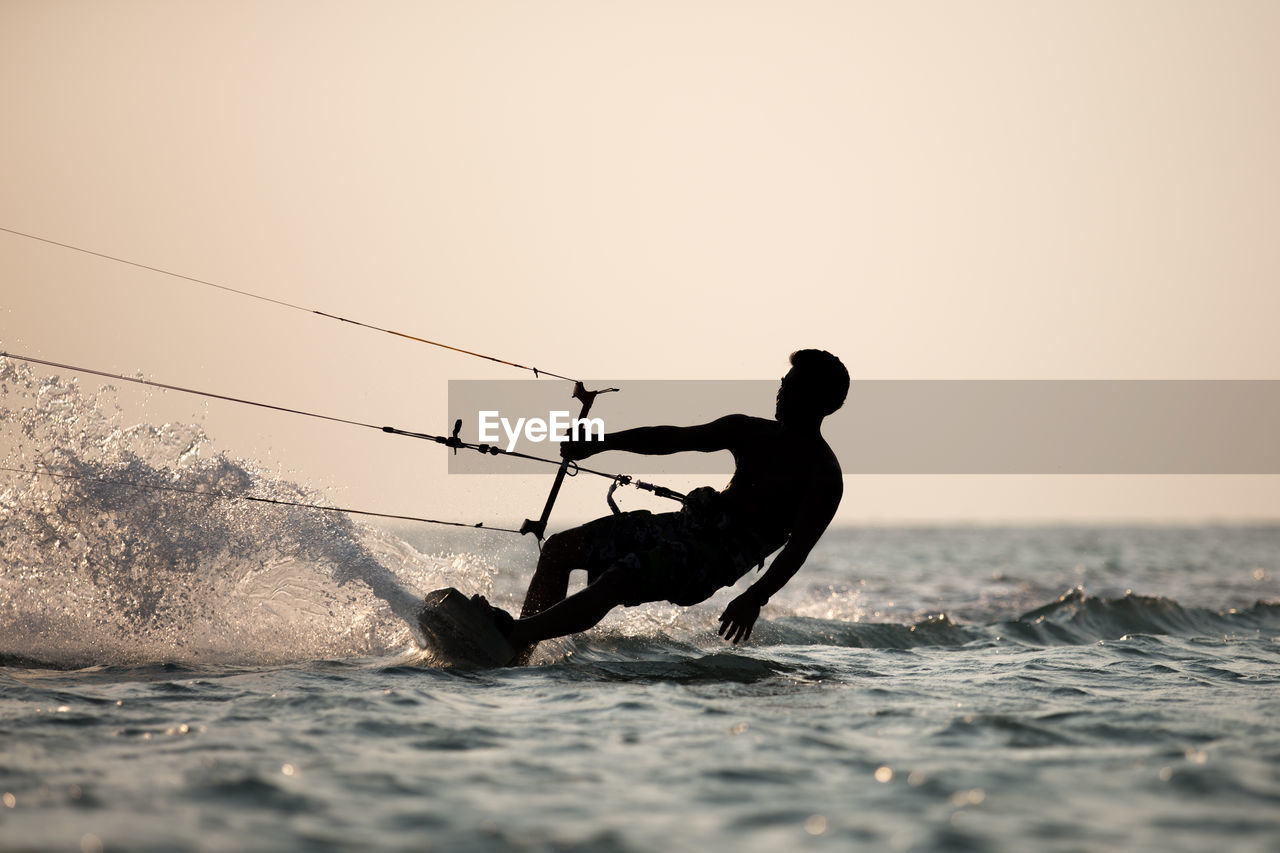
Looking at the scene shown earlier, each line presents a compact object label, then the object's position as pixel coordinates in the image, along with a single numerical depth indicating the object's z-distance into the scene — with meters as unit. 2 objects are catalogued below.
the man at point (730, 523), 6.52
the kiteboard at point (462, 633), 6.29
